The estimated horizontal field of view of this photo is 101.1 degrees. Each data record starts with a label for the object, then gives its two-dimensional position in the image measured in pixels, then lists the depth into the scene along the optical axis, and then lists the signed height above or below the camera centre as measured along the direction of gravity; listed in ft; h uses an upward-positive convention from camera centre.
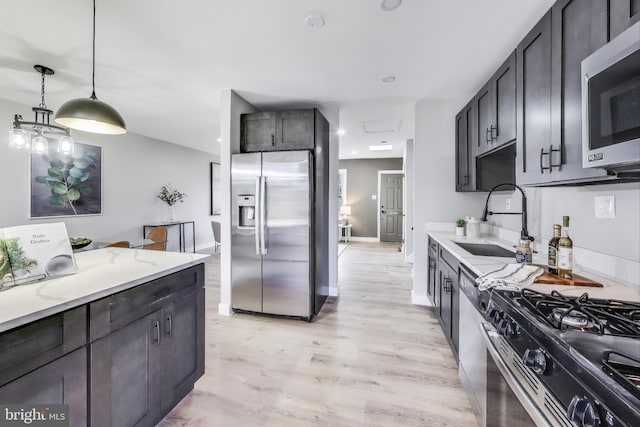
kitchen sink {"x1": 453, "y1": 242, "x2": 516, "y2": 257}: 7.30 -1.08
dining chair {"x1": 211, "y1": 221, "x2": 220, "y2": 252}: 19.99 -1.35
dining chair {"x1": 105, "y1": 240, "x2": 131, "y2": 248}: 10.65 -1.36
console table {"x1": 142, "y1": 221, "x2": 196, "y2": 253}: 17.63 -1.28
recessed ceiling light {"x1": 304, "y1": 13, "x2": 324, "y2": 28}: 5.89 +4.39
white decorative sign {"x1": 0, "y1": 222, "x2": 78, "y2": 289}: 3.78 -0.66
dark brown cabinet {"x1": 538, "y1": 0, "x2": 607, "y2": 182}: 3.85 +2.25
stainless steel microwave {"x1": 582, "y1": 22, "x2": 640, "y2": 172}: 2.73 +1.25
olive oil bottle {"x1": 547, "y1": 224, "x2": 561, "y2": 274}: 4.84 -0.74
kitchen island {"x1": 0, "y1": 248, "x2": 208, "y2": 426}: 3.07 -1.84
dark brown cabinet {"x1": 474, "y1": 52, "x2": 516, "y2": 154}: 6.26 +2.80
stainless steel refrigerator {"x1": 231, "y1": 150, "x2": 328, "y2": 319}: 9.39 -0.72
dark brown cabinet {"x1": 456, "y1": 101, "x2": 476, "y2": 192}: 8.98 +2.36
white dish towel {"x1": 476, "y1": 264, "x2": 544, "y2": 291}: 4.20 -1.08
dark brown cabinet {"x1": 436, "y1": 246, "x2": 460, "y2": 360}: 6.72 -2.35
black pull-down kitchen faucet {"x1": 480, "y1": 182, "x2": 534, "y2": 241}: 5.80 -0.22
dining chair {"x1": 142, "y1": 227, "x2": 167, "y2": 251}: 14.97 -1.31
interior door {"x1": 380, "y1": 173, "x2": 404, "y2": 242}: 26.25 +0.58
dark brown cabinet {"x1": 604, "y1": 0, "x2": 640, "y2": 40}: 3.20 +2.54
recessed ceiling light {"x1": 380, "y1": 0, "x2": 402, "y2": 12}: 5.41 +4.35
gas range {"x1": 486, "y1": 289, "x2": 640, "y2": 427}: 1.92 -1.27
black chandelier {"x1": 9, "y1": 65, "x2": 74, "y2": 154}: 8.14 +2.38
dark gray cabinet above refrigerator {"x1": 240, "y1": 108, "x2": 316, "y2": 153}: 9.90 +3.14
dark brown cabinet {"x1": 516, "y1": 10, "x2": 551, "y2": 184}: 4.88 +2.26
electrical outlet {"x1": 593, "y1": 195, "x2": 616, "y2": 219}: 4.82 +0.14
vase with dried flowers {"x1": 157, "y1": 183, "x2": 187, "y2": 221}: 18.78 +1.17
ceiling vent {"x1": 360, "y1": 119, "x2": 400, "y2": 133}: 14.05 +4.89
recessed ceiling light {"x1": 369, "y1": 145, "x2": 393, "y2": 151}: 20.50 +5.23
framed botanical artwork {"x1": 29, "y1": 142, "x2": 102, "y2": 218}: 12.16 +1.45
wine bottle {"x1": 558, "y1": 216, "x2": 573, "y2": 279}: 4.57 -0.74
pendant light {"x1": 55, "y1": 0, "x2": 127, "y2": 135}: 5.00 +1.89
